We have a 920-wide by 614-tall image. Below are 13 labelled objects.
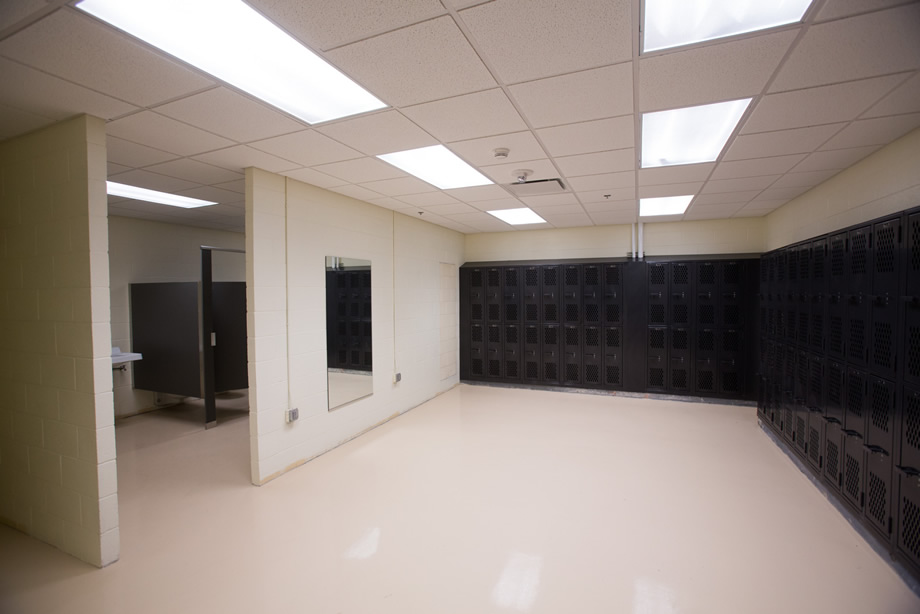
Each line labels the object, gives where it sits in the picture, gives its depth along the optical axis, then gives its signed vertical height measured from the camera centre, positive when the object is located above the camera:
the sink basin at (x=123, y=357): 4.25 -0.57
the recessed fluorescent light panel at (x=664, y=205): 4.50 +1.05
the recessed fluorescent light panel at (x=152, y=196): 3.81 +1.06
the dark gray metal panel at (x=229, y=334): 4.88 -0.38
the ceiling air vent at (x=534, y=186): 3.63 +1.01
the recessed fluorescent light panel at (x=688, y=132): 2.44 +1.07
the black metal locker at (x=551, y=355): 6.14 -0.85
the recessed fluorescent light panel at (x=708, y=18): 1.47 +1.03
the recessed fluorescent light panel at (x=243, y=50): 1.49 +1.06
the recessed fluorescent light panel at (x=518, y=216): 5.03 +1.05
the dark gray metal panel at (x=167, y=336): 4.78 -0.41
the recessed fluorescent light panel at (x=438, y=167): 3.04 +1.06
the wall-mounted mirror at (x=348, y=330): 3.96 -0.30
